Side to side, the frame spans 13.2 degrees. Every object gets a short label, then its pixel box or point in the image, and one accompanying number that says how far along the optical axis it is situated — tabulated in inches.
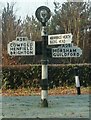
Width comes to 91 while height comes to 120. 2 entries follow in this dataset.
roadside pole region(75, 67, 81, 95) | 591.5
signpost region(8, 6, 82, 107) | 416.2
